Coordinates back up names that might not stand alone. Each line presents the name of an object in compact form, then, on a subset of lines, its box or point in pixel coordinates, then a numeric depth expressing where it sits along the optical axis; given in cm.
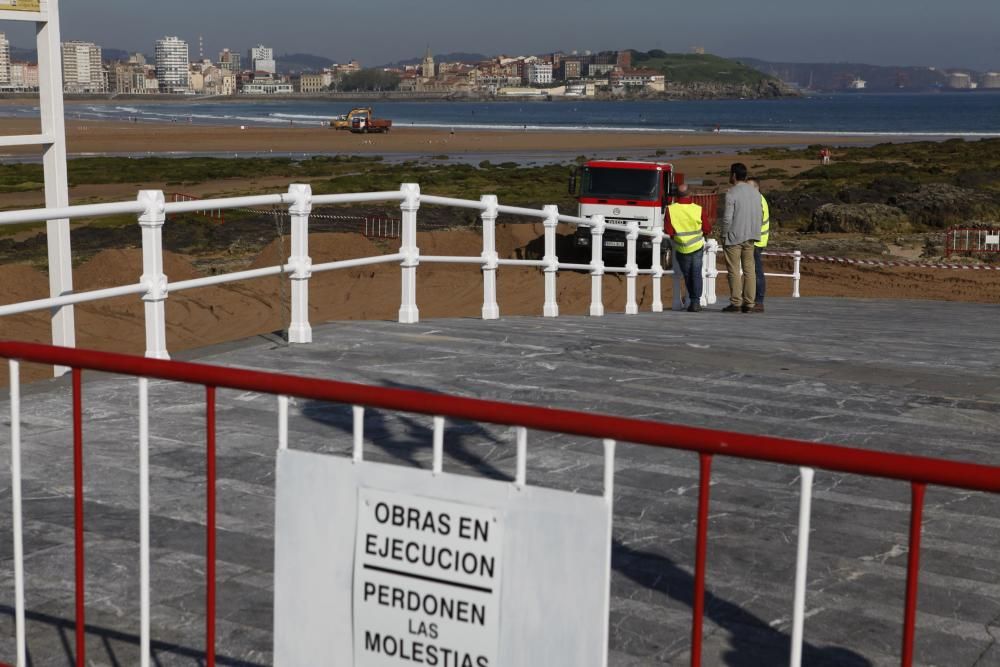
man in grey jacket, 1656
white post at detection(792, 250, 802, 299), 2441
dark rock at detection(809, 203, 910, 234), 4253
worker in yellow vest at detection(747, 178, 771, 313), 1714
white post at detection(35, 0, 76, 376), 1016
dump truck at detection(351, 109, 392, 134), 12644
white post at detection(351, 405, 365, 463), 361
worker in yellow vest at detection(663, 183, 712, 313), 1830
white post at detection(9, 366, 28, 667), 433
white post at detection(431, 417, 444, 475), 346
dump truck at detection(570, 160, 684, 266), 3012
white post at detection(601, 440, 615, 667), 319
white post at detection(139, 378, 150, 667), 415
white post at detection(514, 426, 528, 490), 332
